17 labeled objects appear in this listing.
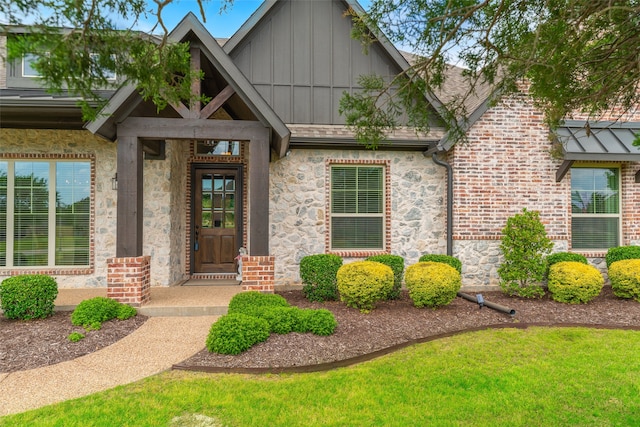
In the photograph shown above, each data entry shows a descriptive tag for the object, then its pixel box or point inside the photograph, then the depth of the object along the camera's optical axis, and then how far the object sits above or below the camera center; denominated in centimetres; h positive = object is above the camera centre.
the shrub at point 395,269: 695 -100
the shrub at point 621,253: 751 -77
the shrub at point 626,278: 678 -117
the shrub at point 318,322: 475 -140
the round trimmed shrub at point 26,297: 539 -121
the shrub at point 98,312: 507 -139
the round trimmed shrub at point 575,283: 655 -121
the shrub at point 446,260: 714 -85
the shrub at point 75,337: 464 -155
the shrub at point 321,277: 672 -112
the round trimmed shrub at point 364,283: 589 -109
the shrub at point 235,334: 416 -139
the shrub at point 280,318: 469 -134
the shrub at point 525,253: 702 -71
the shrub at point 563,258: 729 -83
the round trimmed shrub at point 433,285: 602 -115
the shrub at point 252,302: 502 -124
